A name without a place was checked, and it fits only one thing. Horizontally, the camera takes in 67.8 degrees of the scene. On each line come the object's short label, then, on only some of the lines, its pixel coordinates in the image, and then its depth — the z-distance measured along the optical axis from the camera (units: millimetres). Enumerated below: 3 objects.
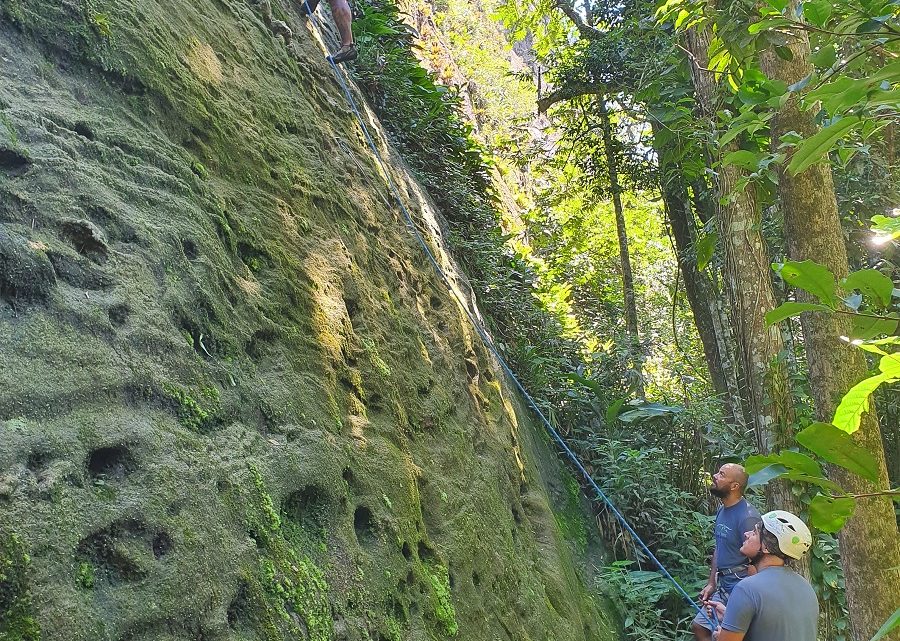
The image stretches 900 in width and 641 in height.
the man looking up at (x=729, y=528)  4254
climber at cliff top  6191
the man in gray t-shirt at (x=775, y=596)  3014
